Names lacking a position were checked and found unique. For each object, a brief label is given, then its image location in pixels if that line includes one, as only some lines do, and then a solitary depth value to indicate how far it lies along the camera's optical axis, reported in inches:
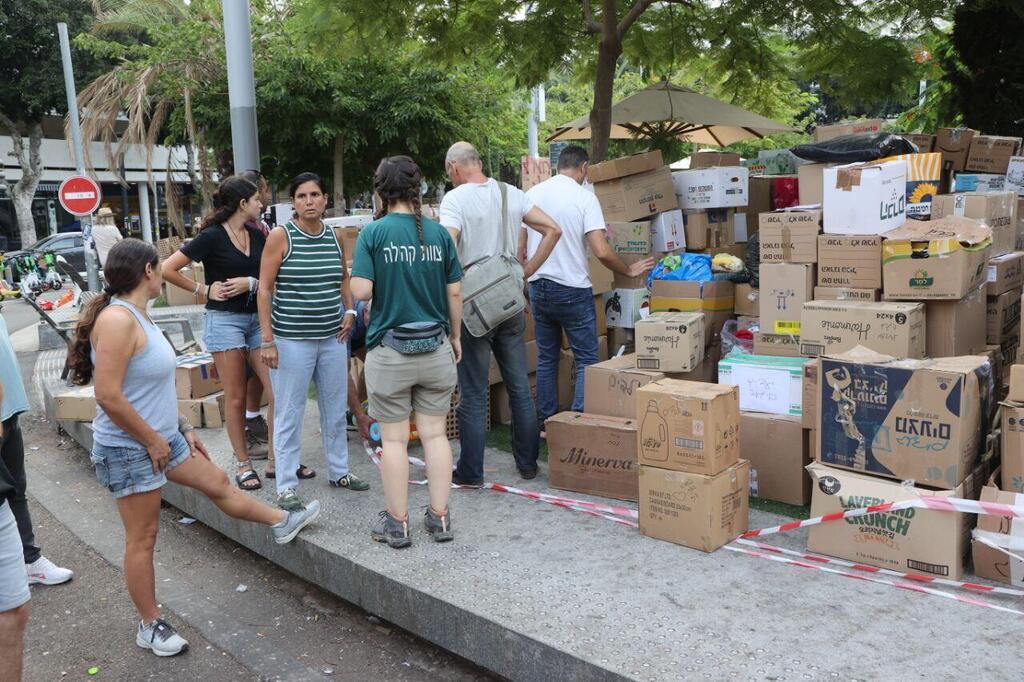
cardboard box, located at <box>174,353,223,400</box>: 264.4
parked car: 1005.2
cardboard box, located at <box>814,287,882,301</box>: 191.0
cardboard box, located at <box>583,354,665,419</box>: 195.5
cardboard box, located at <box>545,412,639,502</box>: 179.9
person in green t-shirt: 154.1
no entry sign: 544.1
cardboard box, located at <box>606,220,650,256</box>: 256.4
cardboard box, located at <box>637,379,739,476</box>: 148.4
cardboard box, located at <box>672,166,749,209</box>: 267.7
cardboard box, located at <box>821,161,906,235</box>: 190.5
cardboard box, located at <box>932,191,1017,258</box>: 204.1
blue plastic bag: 235.5
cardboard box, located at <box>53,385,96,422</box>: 267.7
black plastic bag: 217.0
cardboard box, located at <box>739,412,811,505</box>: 175.9
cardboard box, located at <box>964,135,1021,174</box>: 278.8
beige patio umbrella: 381.4
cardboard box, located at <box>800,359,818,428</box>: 167.6
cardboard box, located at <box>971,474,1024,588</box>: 132.3
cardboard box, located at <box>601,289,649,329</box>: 253.0
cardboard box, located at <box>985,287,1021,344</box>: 202.4
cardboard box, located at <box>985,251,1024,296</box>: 202.7
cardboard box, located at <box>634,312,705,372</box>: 195.5
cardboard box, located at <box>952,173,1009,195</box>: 261.6
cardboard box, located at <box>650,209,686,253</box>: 264.1
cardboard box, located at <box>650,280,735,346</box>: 229.5
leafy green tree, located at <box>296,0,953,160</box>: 327.9
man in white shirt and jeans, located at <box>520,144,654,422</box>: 209.0
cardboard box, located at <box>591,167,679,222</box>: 260.7
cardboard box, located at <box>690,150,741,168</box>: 307.3
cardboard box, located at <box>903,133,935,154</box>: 266.7
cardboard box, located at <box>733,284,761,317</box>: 227.5
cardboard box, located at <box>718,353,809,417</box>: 178.9
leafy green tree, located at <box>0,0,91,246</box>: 1109.1
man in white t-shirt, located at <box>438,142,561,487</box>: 182.7
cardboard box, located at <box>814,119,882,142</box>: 313.7
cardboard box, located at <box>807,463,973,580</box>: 136.6
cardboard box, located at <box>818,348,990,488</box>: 138.6
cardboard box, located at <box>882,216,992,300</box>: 176.6
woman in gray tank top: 130.4
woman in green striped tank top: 175.5
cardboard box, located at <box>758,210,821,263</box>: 198.5
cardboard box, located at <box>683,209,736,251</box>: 272.8
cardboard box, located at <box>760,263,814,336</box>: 196.5
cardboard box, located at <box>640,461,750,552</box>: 150.6
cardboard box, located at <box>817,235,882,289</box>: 189.9
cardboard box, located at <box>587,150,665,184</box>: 260.4
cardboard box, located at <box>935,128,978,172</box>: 278.4
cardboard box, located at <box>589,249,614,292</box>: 245.7
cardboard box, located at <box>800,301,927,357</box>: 170.6
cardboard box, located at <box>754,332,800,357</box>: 194.5
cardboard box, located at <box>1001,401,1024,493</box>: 140.0
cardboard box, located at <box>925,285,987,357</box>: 180.9
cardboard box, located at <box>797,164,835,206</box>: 225.6
